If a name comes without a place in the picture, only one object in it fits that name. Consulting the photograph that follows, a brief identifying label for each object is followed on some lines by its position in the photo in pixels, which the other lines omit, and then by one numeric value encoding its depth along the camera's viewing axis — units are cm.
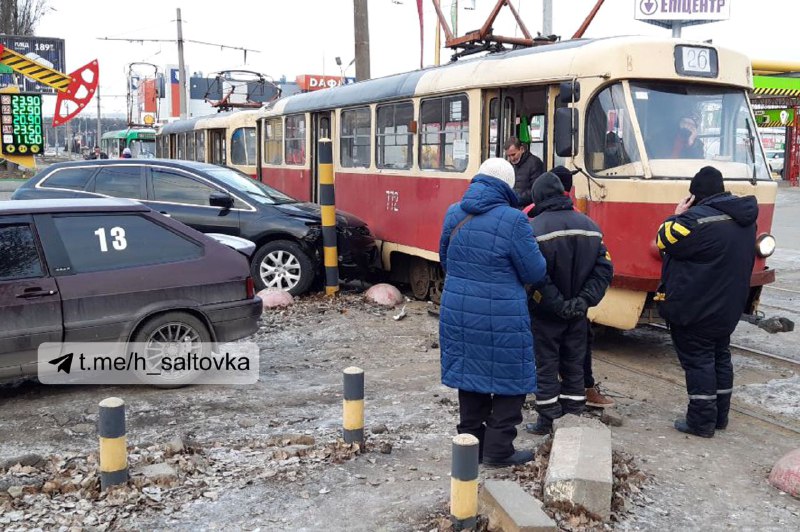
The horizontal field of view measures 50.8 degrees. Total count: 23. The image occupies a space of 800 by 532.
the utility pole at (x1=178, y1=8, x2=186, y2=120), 3669
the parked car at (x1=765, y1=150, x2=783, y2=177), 4066
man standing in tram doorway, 827
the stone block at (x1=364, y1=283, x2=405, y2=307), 1034
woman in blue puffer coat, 465
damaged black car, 1023
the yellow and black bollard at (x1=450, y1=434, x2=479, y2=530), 398
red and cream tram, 737
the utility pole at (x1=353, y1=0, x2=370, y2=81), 1780
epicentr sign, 3469
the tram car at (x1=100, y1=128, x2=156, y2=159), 3859
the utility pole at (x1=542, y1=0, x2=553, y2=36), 1727
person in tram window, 753
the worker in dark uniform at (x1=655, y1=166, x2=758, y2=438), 556
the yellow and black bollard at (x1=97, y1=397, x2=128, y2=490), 452
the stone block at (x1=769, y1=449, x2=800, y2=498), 479
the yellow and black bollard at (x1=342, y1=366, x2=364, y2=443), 523
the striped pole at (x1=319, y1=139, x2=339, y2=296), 1040
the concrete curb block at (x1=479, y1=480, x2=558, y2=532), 384
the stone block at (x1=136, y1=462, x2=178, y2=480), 475
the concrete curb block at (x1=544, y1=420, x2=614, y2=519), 424
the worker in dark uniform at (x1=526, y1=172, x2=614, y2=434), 535
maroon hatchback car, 604
